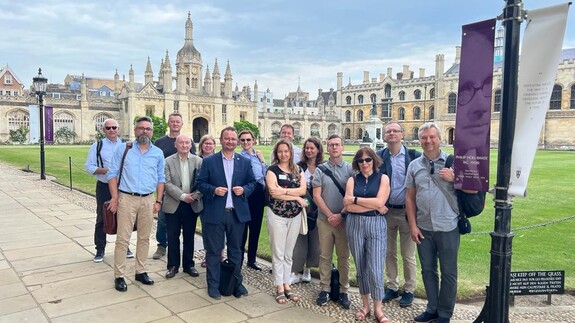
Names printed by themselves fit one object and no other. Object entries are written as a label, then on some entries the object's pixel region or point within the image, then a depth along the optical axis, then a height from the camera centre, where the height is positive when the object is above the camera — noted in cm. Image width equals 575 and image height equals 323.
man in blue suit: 470 -79
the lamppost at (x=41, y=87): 1491 +157
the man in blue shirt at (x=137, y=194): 486 -71
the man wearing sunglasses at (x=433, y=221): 388 -78
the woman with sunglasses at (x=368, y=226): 407 -88
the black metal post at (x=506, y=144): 304 -4
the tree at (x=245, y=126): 5325 +109
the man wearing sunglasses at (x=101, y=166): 565 -46
